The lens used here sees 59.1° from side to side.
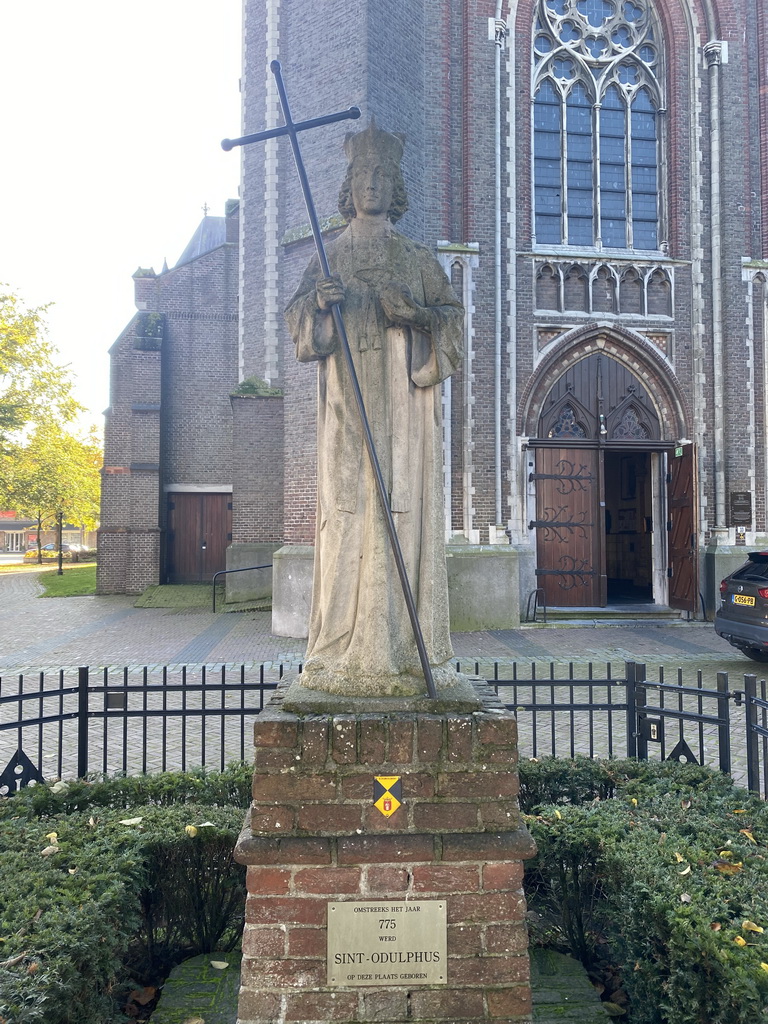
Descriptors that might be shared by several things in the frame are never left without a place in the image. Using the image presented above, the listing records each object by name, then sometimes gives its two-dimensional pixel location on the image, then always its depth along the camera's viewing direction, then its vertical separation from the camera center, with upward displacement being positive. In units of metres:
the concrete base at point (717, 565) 13.40 -0.70
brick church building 12.98 +5.44
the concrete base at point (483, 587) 12.34 -1.05
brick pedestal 2.34 -1.13
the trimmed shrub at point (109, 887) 2.19 -1.41
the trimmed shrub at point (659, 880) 2.21 -1.39
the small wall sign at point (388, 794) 2.37 -0.93
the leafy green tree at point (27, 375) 22.94 +5.48
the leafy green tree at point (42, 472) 24.45 +2.15
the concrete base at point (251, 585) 16.25 -1.33
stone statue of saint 2.58 +0.35
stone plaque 2.36 -1.44
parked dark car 8.70 -1.06
